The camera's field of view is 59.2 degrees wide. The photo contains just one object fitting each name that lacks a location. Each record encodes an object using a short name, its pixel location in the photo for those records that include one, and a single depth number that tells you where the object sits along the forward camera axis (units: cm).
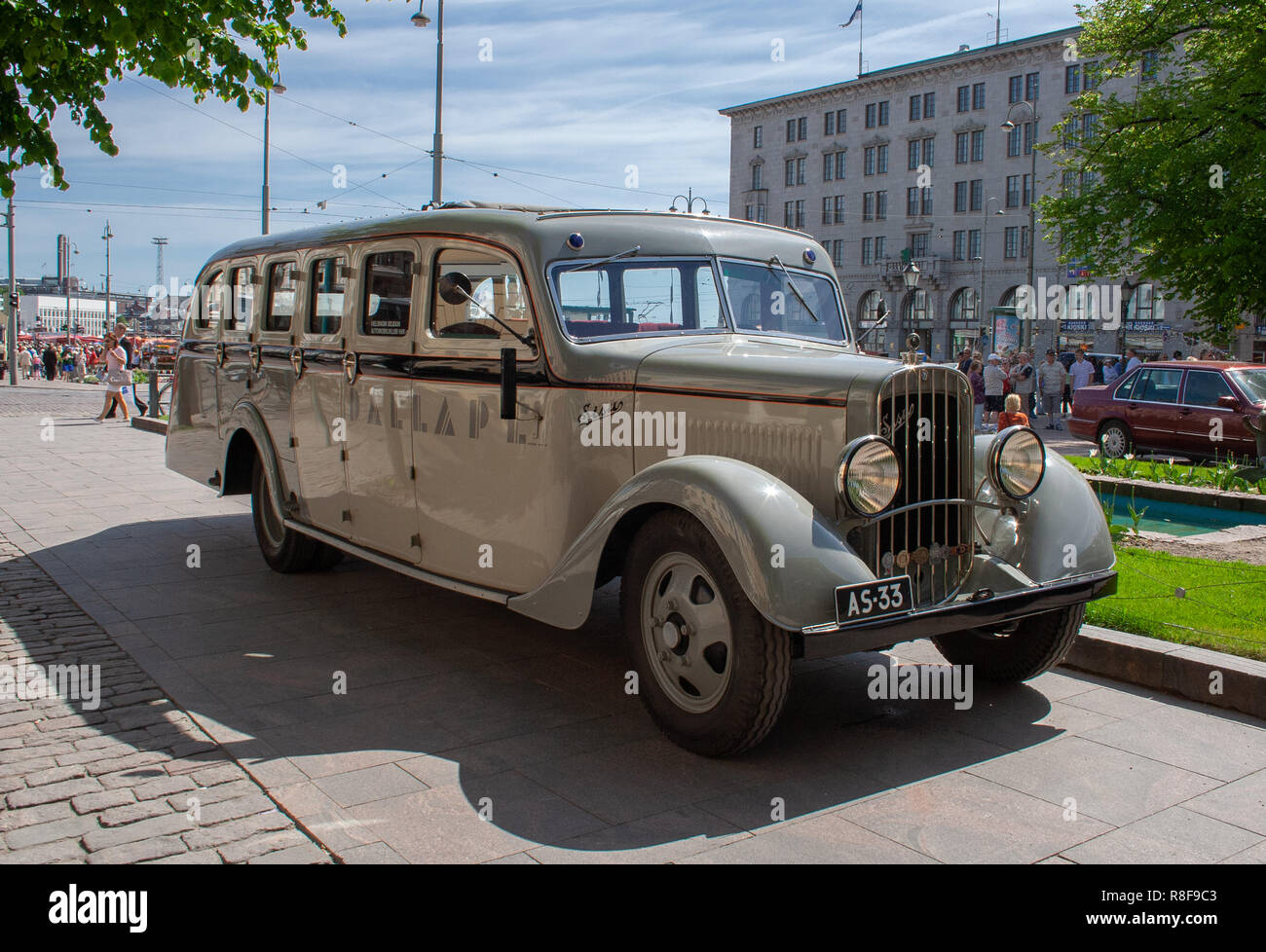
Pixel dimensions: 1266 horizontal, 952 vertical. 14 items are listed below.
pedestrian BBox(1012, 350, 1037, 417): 2472
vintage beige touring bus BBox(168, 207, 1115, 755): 429
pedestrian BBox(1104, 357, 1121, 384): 2880
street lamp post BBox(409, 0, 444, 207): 2028
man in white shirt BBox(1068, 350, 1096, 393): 2486
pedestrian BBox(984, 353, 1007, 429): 2194
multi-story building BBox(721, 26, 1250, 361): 6050
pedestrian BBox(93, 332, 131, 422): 2099
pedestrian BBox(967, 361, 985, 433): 2192
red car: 1520
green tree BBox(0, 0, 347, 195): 713
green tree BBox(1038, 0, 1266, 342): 2352
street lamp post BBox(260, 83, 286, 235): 2942
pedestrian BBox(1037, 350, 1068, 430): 2558
